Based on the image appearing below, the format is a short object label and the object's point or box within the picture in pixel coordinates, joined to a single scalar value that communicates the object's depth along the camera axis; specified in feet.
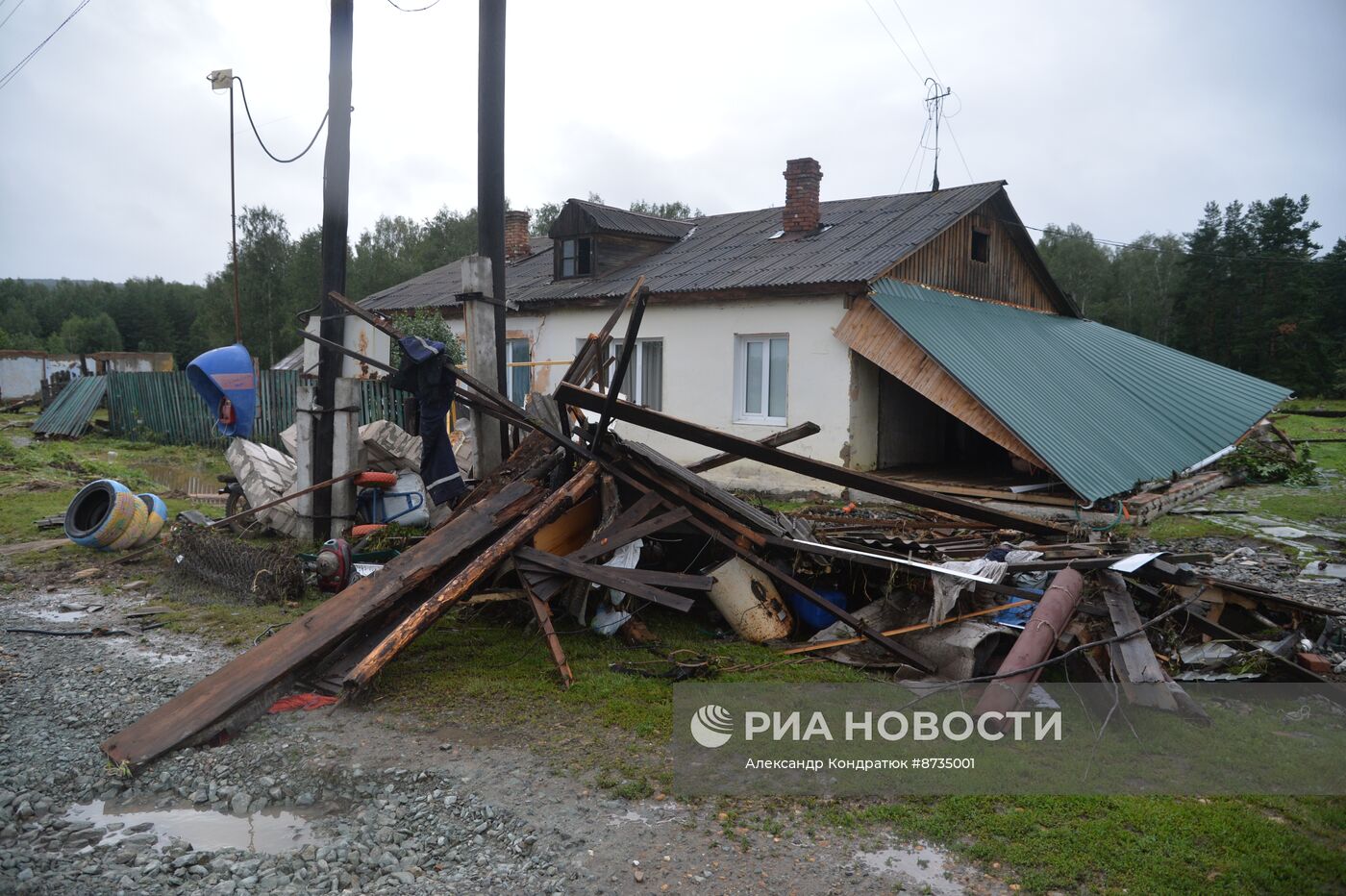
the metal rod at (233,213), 53.52
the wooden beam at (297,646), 15.83
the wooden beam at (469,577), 17.76
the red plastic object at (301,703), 17.71
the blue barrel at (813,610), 22.59
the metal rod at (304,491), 29.67
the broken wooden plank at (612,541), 21.31
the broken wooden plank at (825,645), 20.58
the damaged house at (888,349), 42.01
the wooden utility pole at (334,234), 31.96
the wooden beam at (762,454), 23.20
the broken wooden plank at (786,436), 25.80
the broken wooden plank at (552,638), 19.11
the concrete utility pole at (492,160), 30.25
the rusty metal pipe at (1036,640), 16.74
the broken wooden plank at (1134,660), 16.83
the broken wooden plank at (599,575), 20.96
